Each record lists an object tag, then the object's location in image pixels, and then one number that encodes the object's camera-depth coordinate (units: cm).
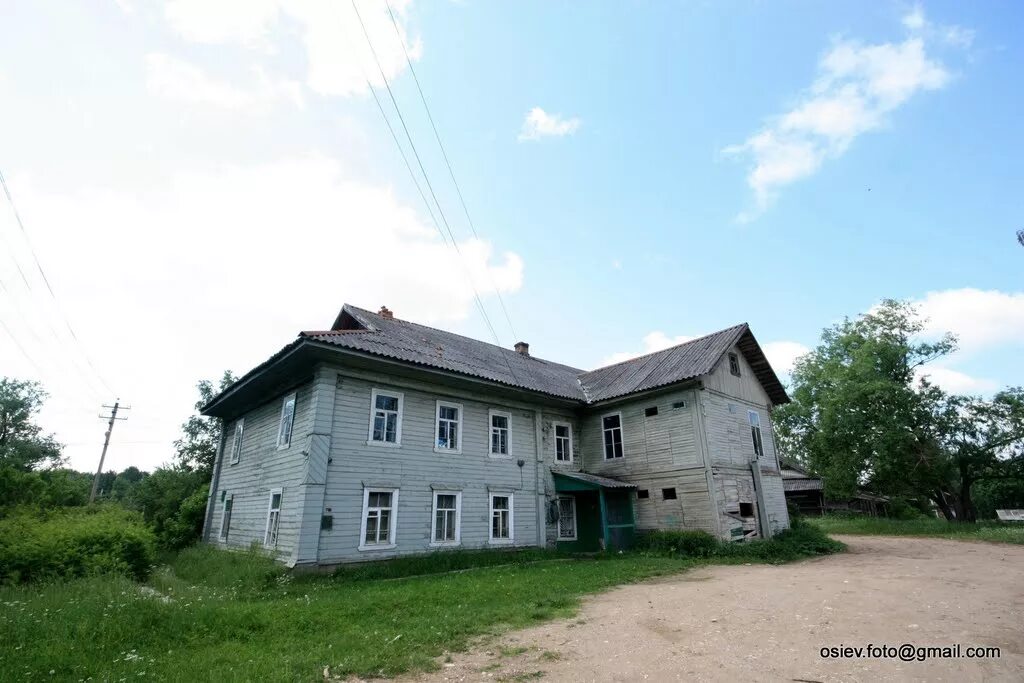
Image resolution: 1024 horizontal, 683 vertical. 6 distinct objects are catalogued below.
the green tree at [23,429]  4131
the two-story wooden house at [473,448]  1279
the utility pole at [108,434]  2978
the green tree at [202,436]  2747
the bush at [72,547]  940
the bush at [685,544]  1540
